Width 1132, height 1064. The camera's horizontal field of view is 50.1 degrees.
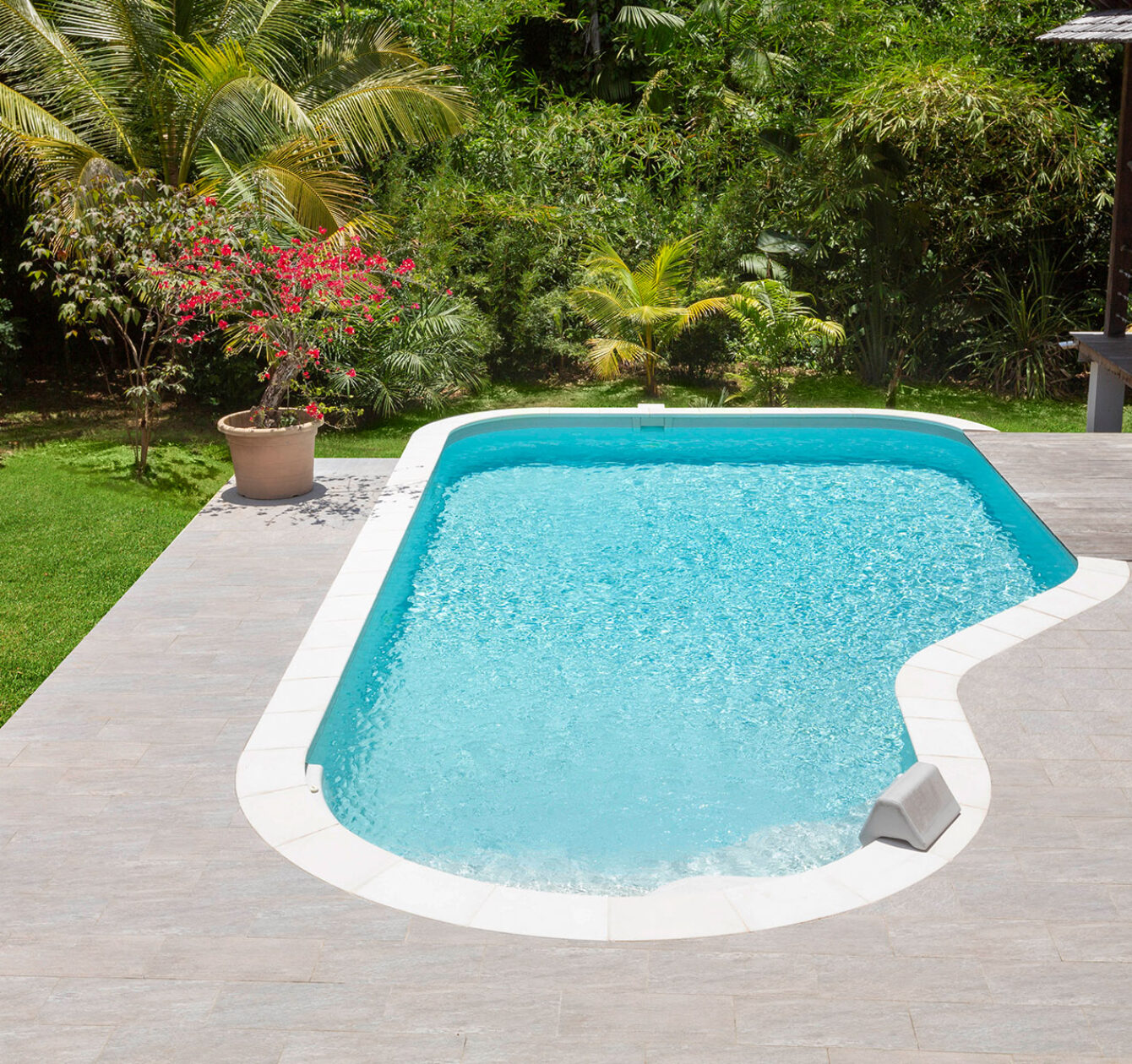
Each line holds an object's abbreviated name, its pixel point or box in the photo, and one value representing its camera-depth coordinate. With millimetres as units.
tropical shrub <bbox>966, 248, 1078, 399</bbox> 13625
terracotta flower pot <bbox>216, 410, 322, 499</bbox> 9258
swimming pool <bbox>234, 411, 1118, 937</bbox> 5359
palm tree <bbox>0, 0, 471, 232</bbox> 11273
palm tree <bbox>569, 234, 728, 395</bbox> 13305
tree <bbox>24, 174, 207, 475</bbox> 9781
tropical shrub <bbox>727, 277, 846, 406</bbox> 12523
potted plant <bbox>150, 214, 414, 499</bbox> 9211
